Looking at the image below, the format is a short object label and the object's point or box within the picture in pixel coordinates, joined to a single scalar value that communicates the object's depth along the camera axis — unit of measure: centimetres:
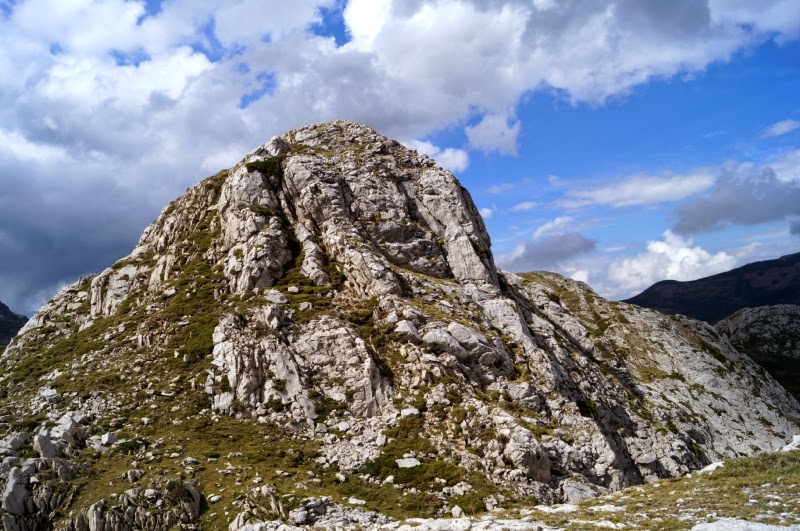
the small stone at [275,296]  4544
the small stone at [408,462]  3170
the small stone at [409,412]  3600
